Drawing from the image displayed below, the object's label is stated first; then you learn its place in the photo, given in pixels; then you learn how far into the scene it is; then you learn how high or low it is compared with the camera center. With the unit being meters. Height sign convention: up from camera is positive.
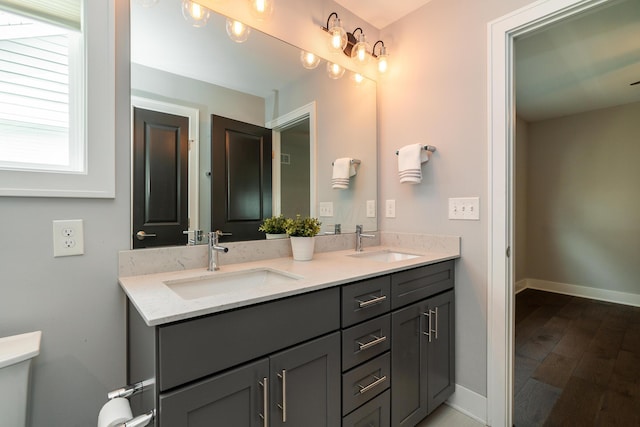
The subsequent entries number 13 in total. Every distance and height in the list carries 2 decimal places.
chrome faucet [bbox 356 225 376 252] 1.92 -0.16
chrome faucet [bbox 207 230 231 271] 1.25 -0.16
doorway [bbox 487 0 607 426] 1.50 -0.02
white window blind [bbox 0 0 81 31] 0.97 +0.73
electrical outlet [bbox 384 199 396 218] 2.06 +0.03
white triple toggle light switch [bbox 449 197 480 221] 1.62 +0.03
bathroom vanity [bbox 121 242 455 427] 0.75 -0.47
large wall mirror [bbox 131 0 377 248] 1.21 +0.56
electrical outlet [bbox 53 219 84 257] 0.99 -0.08
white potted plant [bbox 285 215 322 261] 1.52 -0.13
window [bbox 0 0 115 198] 0.97 +0.44
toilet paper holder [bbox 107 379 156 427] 0.71 -0.51
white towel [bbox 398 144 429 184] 1.79 +0.33
